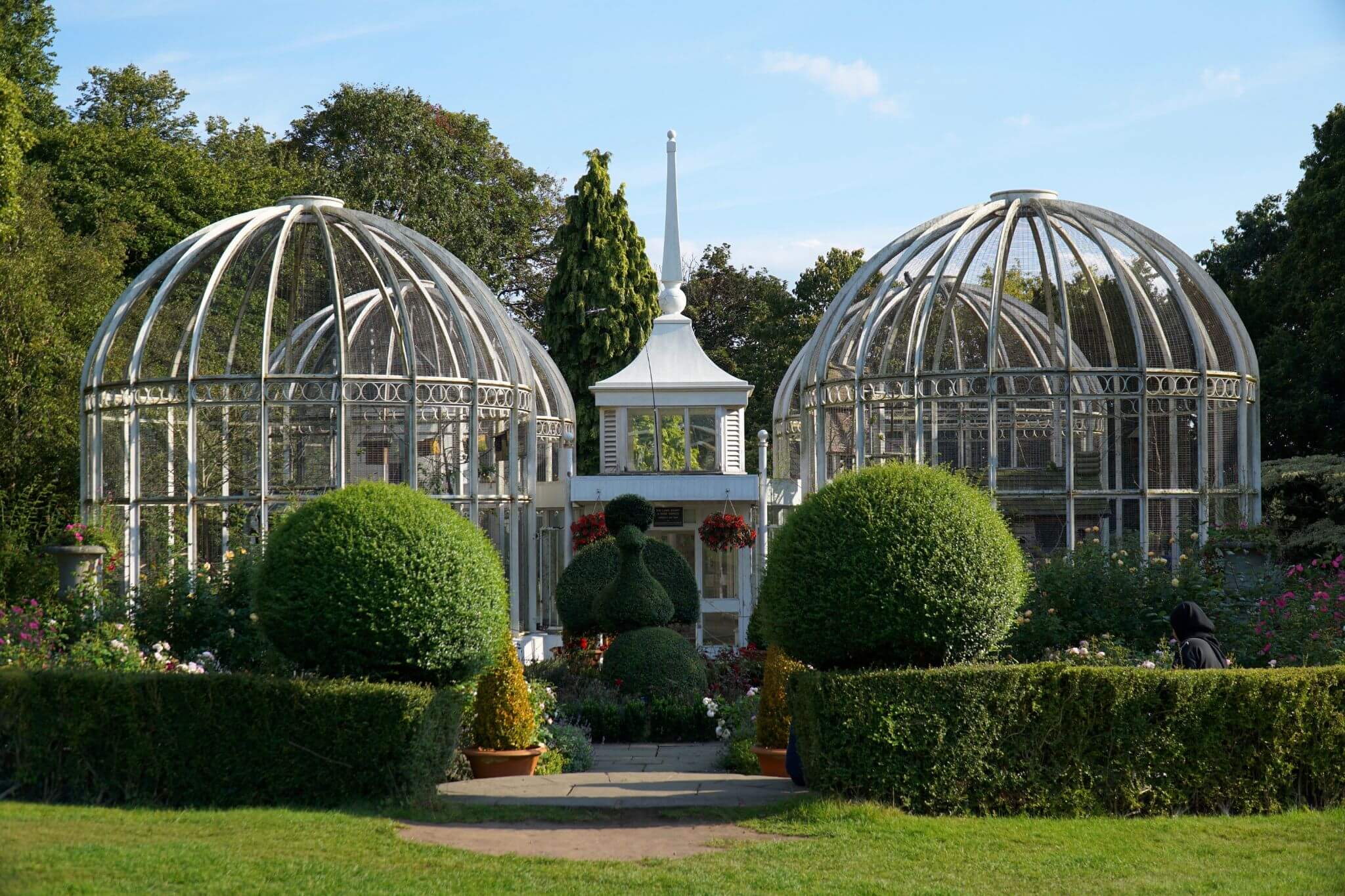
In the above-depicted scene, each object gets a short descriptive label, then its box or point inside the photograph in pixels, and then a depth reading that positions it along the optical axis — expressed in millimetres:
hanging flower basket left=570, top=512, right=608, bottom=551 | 17750
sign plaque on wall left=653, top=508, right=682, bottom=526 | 19906
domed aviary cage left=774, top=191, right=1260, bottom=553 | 16609
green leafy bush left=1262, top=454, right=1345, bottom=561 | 19469
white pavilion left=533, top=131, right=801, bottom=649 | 19547
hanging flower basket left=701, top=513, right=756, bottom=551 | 18547
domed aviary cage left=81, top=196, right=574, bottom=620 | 16125
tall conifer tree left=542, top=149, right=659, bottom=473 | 31500
